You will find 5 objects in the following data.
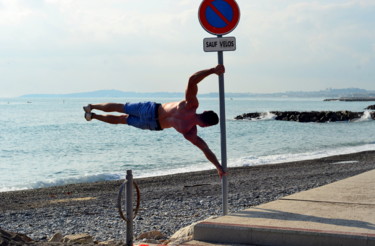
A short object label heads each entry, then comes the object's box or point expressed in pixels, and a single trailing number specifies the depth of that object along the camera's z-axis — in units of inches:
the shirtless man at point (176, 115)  270.5
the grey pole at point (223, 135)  284.0
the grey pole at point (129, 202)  240.5
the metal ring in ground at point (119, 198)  240.0
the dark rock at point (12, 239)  242.1
